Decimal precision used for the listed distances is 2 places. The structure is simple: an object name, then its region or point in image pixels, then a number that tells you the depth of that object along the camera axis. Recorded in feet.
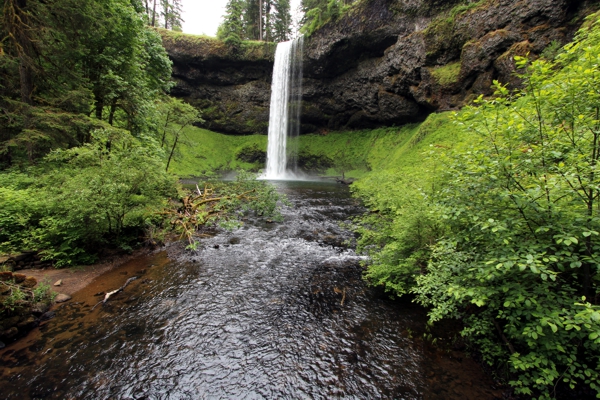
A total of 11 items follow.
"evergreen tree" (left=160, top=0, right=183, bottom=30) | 155.43
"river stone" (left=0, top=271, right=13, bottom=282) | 15.28
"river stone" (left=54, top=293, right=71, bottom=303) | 18.22
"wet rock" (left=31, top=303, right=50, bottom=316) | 16.25
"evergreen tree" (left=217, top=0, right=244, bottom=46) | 125.29
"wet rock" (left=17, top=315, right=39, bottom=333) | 15.03
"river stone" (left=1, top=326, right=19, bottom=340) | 14.28
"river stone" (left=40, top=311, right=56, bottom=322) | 16.42
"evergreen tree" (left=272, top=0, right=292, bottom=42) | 151.28
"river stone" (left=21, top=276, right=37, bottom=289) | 16.51
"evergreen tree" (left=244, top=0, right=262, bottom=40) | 154.61
